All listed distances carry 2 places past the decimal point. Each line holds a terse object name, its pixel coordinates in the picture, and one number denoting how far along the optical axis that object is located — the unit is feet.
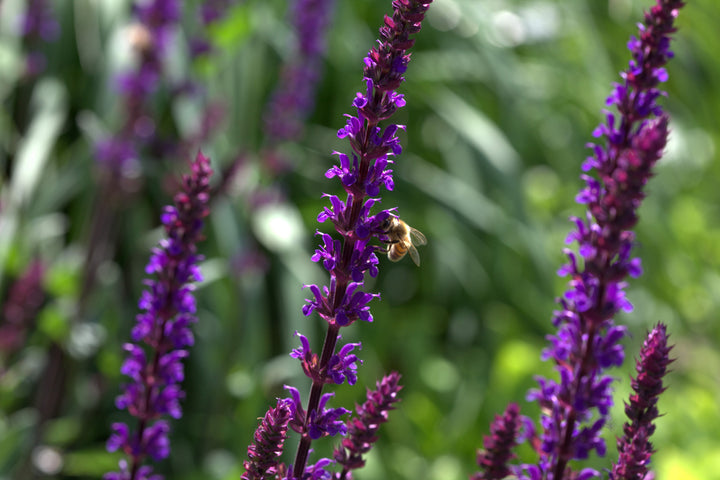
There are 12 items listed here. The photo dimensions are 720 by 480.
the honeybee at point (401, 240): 3.99
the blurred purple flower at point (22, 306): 5.37
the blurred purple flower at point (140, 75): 5.82
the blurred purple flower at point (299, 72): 6.25
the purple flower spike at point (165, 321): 3.61
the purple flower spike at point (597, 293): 3.56
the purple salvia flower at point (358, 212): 3.44
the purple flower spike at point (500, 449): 3.56
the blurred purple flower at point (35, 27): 6.53
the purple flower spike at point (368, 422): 3.48
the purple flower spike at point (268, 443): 3.39
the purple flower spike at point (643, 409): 3.46
